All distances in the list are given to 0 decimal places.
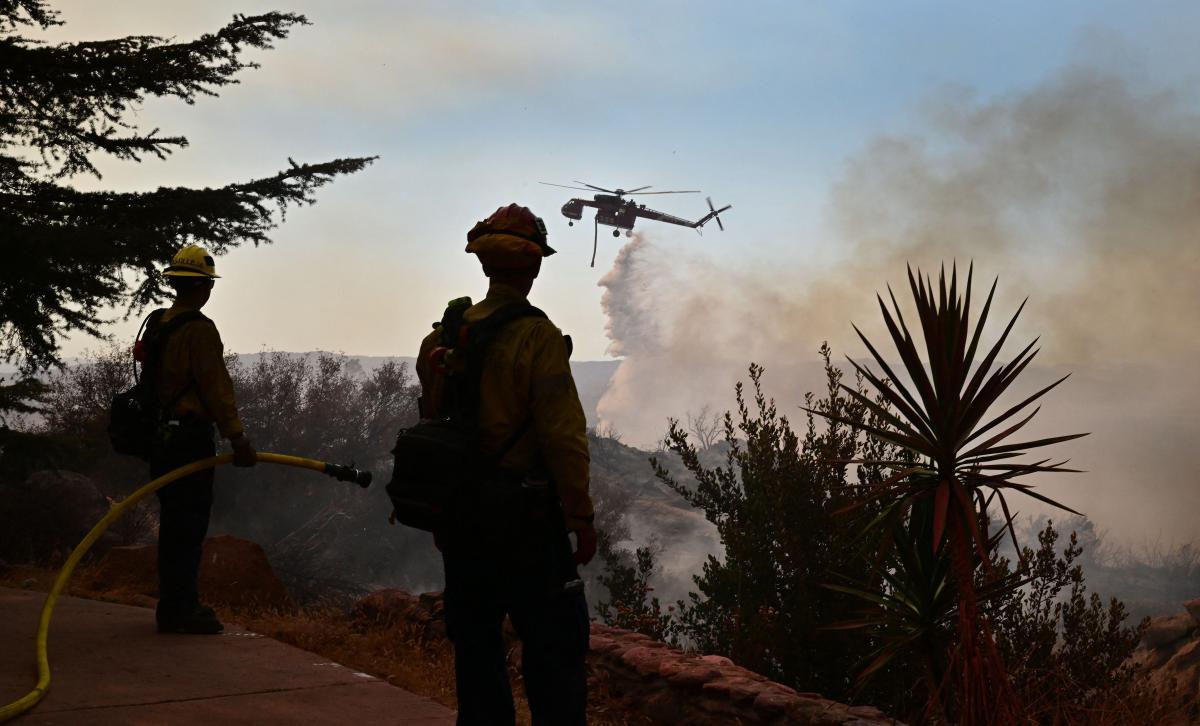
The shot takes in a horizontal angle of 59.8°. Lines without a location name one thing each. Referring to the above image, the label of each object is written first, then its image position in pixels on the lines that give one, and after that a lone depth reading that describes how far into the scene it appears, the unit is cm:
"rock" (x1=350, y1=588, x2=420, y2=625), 758
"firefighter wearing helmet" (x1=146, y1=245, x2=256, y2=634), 571
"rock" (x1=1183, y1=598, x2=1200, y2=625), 2428
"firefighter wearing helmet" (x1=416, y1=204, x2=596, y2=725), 354
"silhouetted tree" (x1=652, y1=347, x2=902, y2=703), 830
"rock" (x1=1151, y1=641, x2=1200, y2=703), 2149
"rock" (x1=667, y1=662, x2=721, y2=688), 561
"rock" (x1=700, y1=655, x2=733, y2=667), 603
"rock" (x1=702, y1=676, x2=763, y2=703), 529
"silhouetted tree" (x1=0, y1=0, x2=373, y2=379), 793
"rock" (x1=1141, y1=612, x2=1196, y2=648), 2650
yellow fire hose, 520
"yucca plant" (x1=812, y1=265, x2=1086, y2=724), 507
